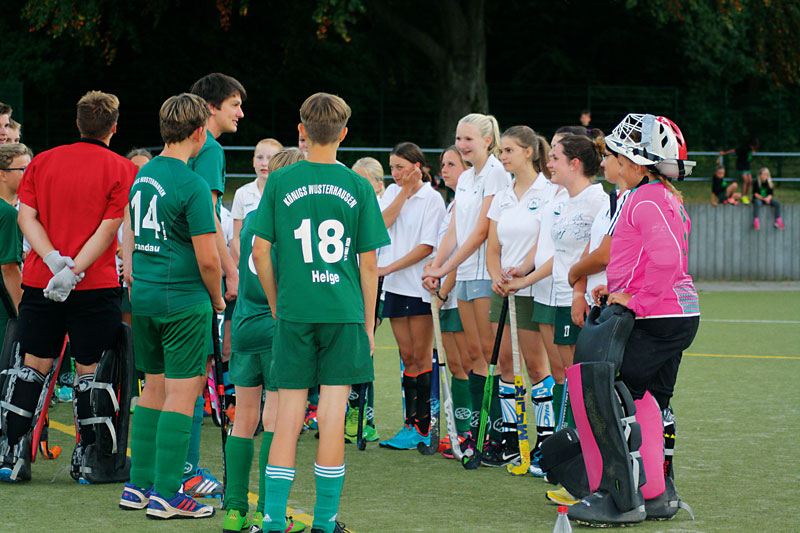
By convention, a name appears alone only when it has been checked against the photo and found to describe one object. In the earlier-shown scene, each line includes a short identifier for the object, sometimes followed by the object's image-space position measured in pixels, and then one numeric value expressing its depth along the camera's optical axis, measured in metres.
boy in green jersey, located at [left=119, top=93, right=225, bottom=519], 10.64
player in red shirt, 11.93
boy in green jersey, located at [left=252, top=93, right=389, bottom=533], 9.50
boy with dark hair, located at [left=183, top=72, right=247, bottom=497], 11.38
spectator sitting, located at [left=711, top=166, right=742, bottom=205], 43.19
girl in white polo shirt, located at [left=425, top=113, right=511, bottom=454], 13.93
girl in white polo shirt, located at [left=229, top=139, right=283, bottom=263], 15.62
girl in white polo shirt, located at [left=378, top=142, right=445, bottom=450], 14.63
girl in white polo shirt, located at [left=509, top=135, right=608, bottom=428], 12.56
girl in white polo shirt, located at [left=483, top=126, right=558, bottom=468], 13.33
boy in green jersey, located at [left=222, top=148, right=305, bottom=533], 10.24
